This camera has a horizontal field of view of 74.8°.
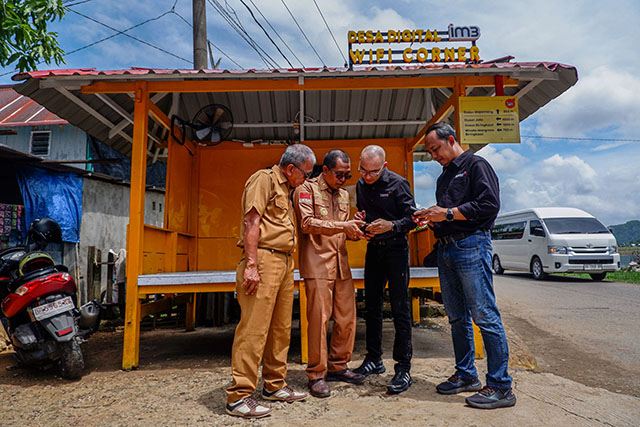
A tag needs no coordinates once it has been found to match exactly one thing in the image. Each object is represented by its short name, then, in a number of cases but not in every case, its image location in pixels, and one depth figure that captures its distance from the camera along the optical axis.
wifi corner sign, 5.27
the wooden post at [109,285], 7.57
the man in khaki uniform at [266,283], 2.89
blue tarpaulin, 9.34
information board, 4.72
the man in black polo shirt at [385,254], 3.42
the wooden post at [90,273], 7.61
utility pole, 8.39
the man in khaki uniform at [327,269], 3.30
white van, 12.63
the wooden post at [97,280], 7.67
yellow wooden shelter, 4.45
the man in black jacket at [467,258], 2.99
